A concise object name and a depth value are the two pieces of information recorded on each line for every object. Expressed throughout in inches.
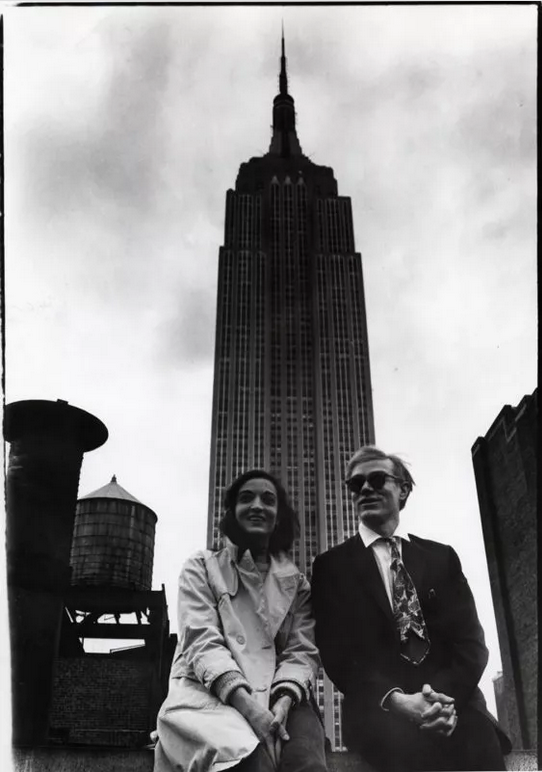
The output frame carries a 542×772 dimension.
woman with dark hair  118.1
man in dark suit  132.9
